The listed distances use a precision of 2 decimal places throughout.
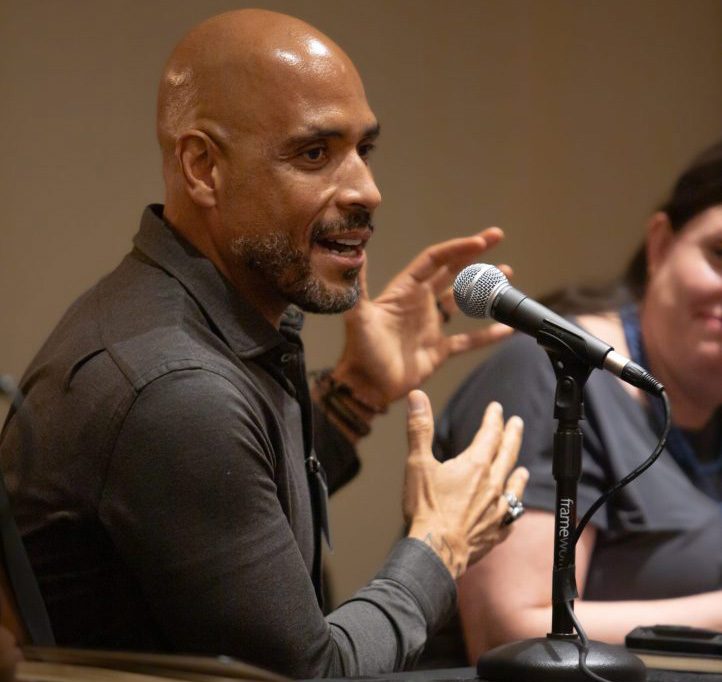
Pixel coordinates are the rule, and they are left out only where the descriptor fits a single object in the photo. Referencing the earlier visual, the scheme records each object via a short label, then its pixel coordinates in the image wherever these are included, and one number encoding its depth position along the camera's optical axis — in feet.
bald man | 15.55
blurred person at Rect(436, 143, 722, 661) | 16.98
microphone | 15.40
